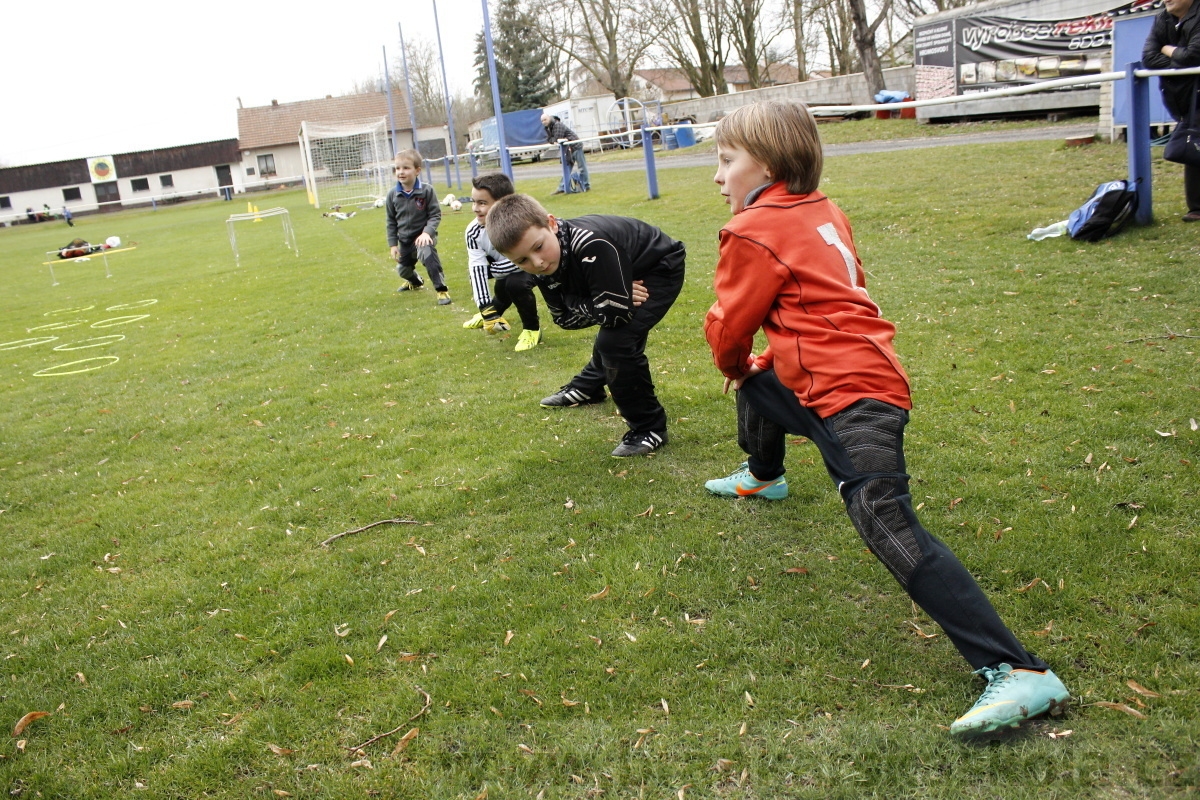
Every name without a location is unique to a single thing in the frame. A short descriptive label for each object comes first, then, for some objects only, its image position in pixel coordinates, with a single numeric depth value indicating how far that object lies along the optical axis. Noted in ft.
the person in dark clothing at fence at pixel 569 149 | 72.02
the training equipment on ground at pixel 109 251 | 76.90
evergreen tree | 196.03
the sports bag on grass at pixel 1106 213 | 26.66
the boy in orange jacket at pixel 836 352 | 8.37
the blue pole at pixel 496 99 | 61.87
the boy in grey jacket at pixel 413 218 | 34.22
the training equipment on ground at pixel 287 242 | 57.00
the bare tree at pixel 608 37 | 173.27
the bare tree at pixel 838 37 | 137.49
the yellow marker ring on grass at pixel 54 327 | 41.70
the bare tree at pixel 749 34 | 148.77
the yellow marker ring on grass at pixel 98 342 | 35.64
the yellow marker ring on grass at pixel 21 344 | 37.65
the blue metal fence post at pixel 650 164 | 54.13
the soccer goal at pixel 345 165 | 107.24
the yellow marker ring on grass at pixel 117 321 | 40.10
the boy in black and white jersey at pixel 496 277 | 24.00
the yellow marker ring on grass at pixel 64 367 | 30.45
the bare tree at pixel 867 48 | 81.87
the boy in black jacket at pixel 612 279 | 14.46
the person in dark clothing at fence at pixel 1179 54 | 25.54
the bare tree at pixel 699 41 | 153.69
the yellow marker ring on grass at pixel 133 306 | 44.58
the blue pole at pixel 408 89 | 126.67
